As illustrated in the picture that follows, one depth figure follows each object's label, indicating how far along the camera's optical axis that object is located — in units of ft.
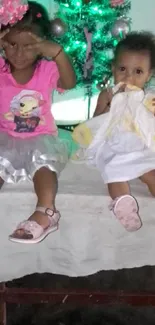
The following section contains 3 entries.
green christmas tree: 5.98
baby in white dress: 3.64
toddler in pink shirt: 3.78
